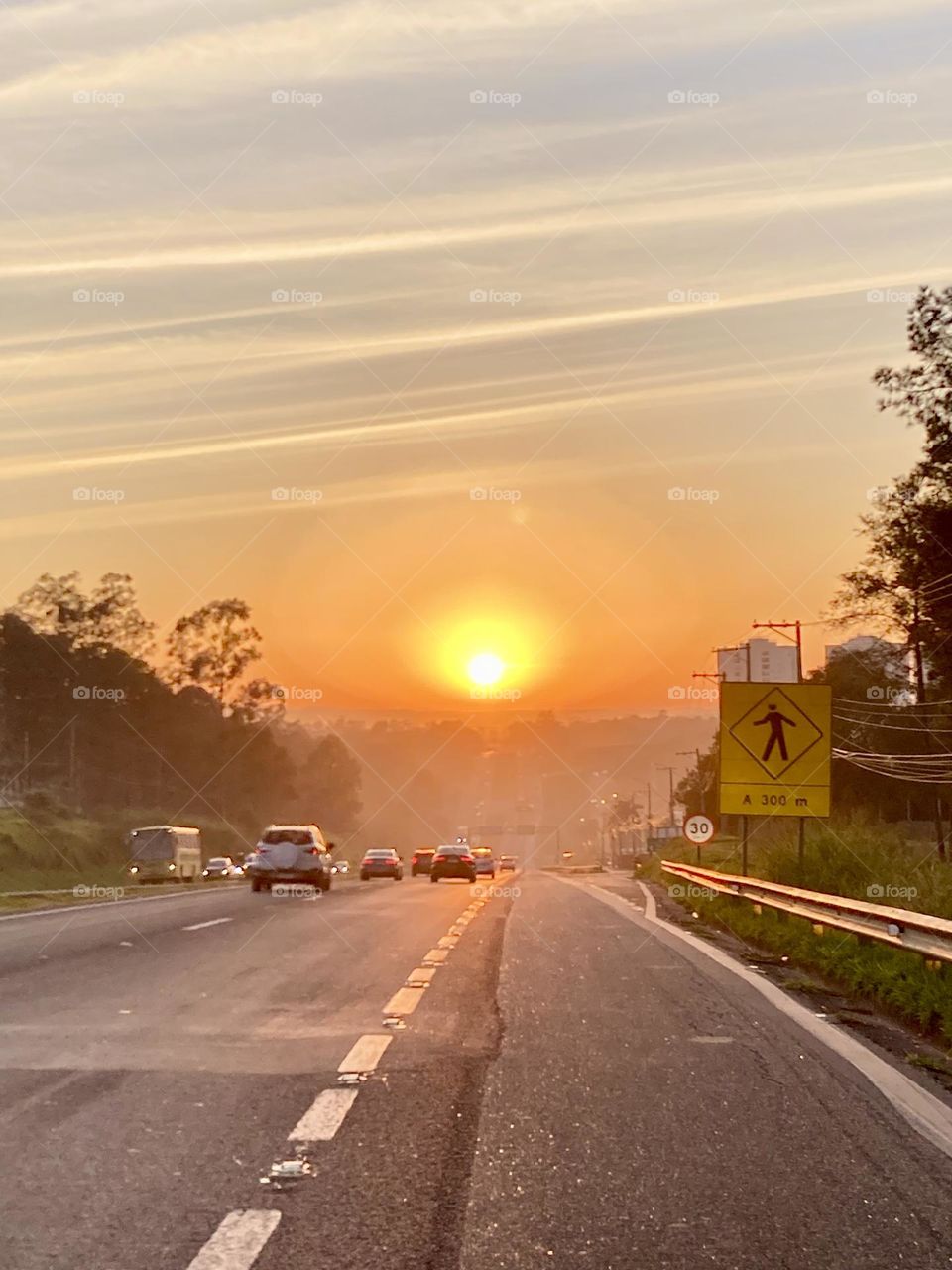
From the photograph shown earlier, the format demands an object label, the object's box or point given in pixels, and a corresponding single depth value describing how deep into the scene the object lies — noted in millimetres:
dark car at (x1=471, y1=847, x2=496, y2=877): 72625
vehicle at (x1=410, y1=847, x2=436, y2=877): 75694
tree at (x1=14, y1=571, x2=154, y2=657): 101625
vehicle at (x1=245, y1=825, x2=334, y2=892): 39438
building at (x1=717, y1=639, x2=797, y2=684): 128500
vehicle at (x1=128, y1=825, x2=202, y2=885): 74562
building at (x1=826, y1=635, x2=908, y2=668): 68438
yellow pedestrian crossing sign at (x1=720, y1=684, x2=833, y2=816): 27641
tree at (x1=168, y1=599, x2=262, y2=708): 117188
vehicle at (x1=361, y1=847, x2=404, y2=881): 61656
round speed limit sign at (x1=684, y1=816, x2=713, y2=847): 35906
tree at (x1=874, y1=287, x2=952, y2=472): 47406
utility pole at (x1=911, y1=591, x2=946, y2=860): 57959
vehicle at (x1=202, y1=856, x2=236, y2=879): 86000
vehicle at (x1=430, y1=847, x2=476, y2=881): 57812
